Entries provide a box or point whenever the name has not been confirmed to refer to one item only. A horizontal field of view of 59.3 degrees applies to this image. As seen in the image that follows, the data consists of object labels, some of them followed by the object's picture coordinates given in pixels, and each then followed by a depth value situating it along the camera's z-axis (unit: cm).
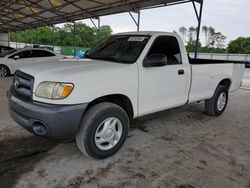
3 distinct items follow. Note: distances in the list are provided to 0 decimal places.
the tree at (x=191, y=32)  5521
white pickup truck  253
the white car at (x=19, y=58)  1032
